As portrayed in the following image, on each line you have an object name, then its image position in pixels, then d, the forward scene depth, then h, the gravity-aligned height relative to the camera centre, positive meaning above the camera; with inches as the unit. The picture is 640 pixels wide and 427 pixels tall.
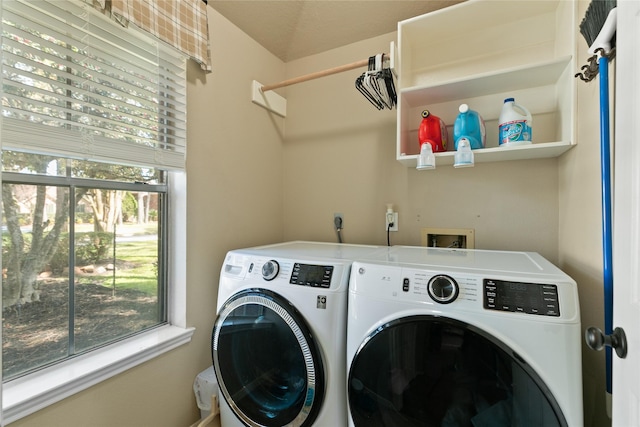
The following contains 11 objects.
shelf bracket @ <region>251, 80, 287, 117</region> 75.5 +30.9
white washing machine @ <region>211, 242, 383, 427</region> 43.4 -19.6
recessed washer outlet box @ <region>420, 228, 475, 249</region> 64.3 -5.3
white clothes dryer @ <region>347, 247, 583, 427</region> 31.2 -15.3
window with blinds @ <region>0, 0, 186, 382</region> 40.1 +6.7
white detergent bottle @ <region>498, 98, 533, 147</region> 51.4 +15.6
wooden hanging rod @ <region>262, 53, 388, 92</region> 60.1 +30.6
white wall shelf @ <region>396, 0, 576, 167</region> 51.4 +30.1
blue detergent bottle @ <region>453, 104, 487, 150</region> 55.9 +16.5
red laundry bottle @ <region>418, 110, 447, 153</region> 58.8 +16.5
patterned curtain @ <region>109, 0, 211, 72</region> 46.9 +34.0
